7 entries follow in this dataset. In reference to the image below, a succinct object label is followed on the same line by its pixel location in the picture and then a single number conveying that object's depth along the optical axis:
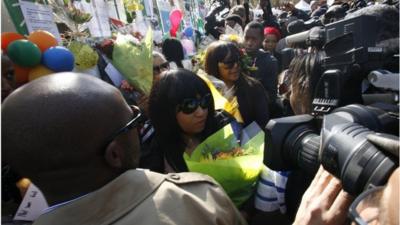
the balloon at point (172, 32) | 3.94
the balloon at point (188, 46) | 3.77
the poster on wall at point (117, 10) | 3.02
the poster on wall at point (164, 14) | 4.08
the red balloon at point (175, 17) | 4.01
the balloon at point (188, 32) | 4.16
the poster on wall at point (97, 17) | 2.64
